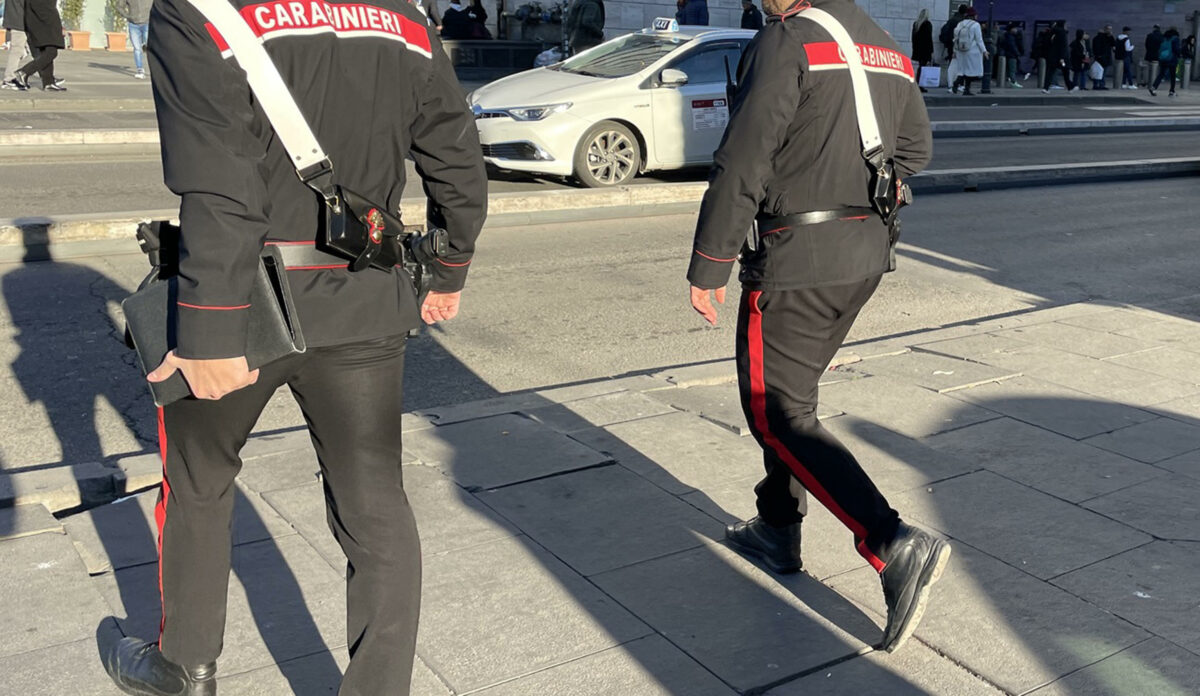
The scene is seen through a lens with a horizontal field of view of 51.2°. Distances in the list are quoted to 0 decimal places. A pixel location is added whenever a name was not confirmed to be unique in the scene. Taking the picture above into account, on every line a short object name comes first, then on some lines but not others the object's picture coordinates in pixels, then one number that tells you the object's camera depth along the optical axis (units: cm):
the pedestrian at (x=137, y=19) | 1873
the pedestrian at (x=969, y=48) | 2792
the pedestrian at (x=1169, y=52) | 3553
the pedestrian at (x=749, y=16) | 2383
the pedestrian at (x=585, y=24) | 1989
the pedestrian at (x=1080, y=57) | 3453
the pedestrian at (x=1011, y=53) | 3366
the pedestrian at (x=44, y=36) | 1628
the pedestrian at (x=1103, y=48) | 3538
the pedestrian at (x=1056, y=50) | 3372
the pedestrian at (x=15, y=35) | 1611
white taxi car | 1191
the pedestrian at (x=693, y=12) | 2327
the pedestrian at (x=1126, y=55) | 3603
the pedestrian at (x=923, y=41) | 2791
